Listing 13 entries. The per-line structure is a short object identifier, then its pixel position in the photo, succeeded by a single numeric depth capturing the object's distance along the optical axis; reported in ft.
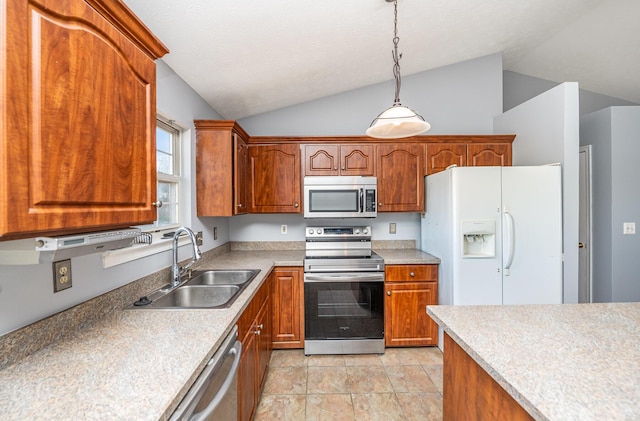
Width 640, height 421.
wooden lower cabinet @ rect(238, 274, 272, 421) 4.86
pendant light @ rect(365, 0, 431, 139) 5.37
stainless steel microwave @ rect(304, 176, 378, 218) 8.88
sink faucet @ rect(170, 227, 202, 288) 5.49
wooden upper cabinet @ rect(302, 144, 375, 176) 9.21
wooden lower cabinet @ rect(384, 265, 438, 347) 8.38
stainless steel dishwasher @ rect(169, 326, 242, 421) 2.78
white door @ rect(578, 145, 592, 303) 10.43
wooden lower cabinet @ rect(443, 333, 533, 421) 2.85
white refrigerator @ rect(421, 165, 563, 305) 7.55
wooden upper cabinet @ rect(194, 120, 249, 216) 7.48
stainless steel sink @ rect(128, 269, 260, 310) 5.05
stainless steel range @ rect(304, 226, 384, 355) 8.24
